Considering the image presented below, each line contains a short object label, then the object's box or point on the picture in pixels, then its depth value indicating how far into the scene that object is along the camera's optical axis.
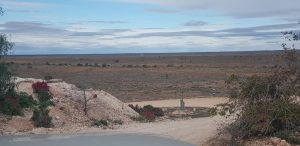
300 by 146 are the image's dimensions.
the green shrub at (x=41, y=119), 20.66
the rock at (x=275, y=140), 14.20
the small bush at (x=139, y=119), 23.64
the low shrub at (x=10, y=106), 21.33
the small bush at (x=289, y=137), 14.43
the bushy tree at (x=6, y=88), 21.42
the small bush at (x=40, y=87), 23.47
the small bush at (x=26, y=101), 22.23
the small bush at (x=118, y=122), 22.36
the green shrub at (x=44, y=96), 23.05
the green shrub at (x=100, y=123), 21.54
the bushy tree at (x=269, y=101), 14.74
